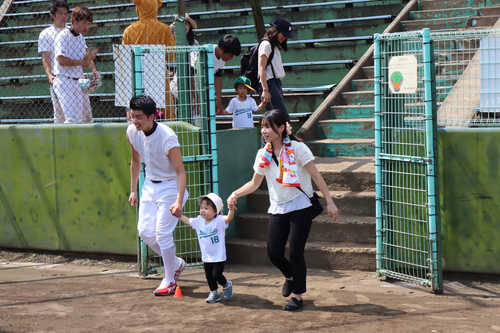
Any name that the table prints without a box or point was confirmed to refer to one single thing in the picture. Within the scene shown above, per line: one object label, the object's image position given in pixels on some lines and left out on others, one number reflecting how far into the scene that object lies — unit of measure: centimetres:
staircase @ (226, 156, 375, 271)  1194
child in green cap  1437
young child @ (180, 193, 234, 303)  1004
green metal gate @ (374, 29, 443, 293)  1033
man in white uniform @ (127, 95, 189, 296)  997
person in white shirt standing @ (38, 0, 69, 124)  1502
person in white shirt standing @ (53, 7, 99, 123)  1453
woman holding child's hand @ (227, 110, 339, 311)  928
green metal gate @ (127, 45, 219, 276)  1192
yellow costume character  1427
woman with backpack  1375
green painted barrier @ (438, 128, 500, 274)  1082
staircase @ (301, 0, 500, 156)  1557
